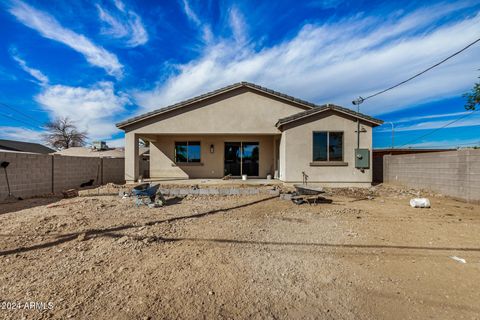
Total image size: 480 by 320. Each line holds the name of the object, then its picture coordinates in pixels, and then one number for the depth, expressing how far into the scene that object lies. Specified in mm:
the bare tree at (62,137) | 38094
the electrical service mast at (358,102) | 13406
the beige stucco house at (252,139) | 10180
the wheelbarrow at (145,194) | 7293
